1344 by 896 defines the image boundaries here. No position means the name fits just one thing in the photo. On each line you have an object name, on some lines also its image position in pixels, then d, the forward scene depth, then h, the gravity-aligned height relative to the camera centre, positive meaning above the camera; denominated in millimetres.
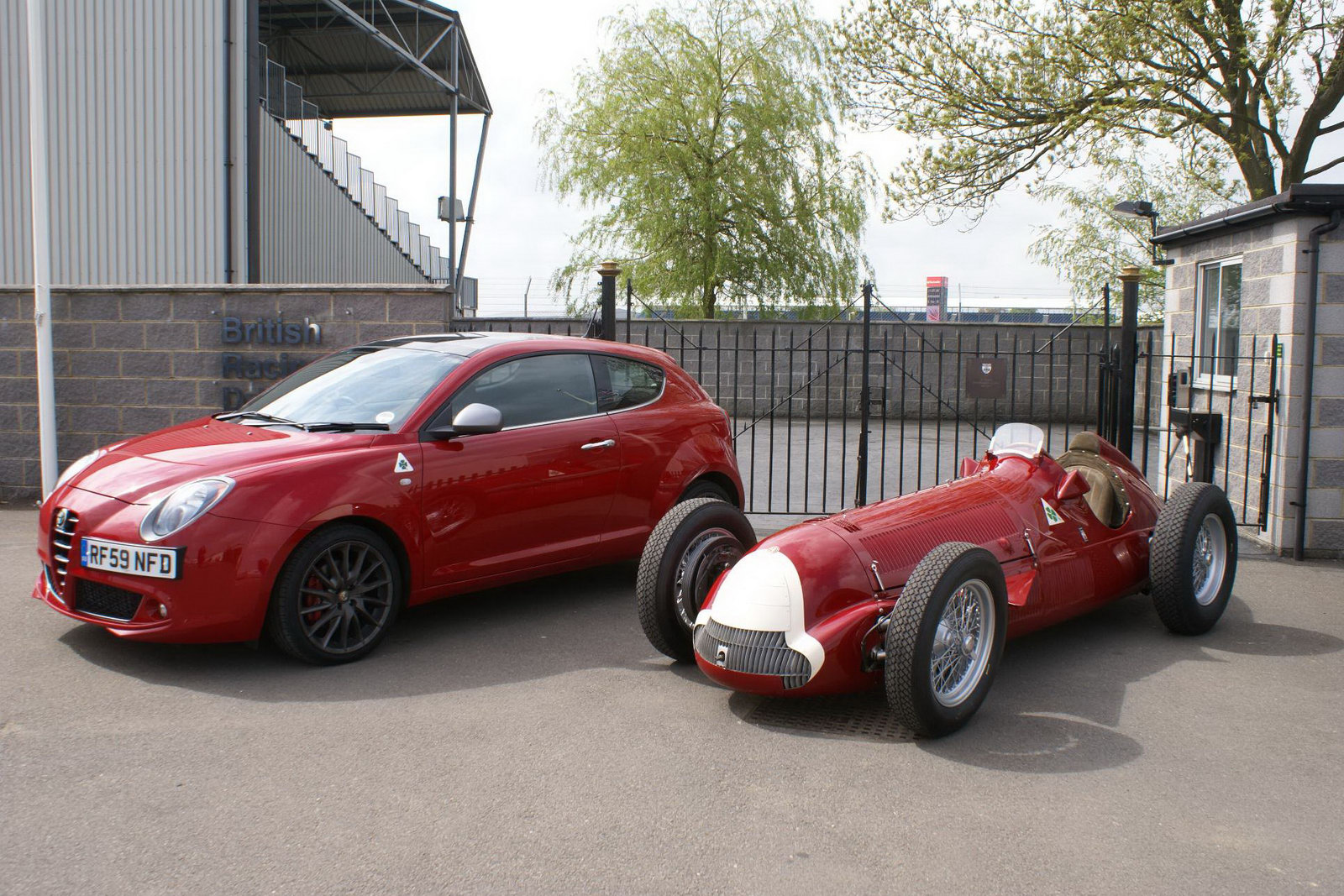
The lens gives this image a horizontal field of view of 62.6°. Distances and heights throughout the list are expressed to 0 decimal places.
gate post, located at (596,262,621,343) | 8922 +482
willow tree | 22688 +4208
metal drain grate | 4512 -1494
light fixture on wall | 13844 +2034
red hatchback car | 4938 -680
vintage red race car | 4379 -946
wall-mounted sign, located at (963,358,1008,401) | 9330 -114
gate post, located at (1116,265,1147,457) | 8836 +100
